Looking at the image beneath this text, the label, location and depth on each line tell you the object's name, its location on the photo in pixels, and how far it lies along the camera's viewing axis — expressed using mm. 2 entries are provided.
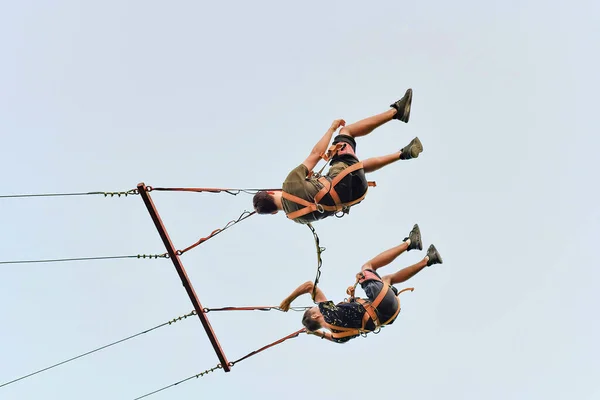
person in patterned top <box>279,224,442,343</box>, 15281
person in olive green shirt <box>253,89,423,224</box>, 13406
